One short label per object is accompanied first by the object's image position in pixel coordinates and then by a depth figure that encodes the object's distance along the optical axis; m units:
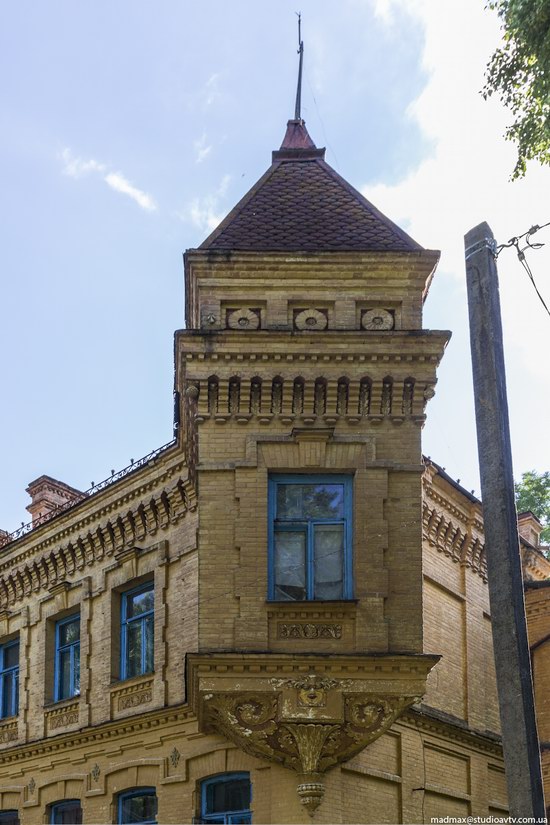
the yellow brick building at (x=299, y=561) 16.72
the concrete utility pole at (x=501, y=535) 10.80
